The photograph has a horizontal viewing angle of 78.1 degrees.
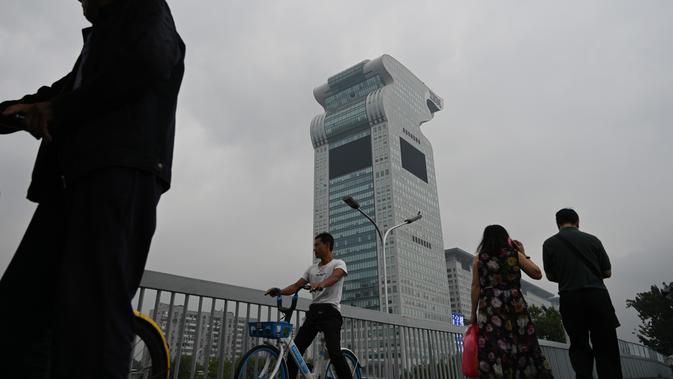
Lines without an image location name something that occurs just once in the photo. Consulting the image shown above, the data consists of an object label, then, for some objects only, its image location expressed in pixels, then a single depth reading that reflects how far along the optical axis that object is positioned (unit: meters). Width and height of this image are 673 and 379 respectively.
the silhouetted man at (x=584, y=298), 4.00
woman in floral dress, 3.71
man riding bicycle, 4.27
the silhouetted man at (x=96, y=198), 1.19
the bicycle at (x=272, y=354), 3.74
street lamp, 14.29
